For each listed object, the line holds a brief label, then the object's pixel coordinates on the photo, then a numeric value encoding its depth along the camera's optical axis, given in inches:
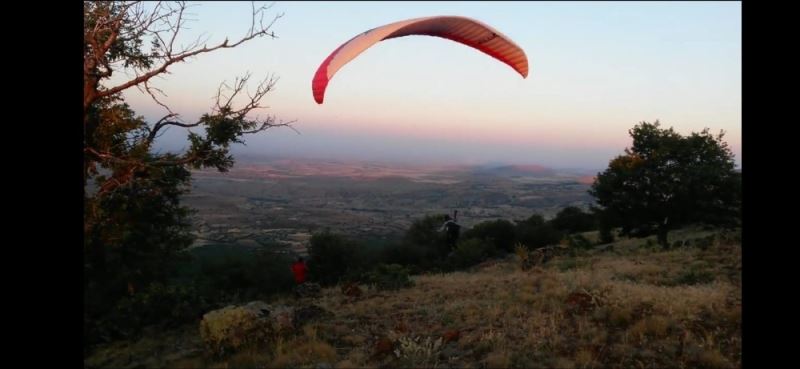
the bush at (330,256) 1030.5
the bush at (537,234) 1386.6
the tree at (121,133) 368.2
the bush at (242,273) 876.6
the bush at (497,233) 1386.0
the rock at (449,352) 358.9
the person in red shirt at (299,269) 709.3
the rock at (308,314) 483.6
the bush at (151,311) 583.3
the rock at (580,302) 434.0
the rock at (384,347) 368.8
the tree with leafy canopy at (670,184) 1050.7
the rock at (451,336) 390.0
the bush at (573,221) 1688.0
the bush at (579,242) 1127.6
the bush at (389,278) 689.0
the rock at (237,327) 409.7
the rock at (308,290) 728.0
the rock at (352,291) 650.2
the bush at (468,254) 1111.0
